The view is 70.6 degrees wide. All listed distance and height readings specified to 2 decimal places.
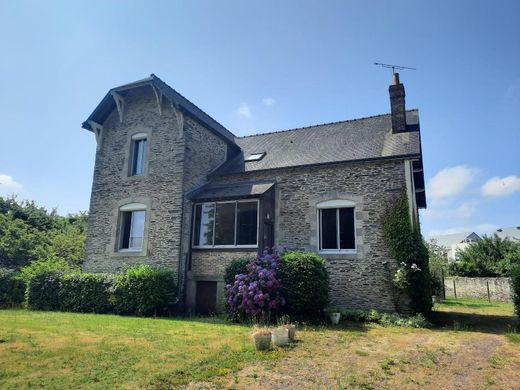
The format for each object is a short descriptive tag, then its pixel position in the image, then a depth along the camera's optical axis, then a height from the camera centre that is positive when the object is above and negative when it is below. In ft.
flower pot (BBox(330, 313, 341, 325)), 33.55 -4.03
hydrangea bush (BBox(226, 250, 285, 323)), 33.06 -1.92
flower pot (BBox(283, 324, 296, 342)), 24.10 -3.80
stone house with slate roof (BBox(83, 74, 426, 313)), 39.99 +9.29
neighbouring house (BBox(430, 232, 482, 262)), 184.96 +18.66
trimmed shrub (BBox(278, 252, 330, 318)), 33.60 -1.10
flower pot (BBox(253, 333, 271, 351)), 21.44 -3.98
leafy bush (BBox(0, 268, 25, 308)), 47.60 -2.92
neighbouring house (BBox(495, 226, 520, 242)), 164.54 +20.42
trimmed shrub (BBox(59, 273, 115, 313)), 41.32 -2.84
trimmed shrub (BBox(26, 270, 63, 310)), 43.73 -2.81
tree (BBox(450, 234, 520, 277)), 83.82 +4.48
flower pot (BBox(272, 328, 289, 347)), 22.63 -3.94
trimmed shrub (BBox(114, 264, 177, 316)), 38.58 -2.37
